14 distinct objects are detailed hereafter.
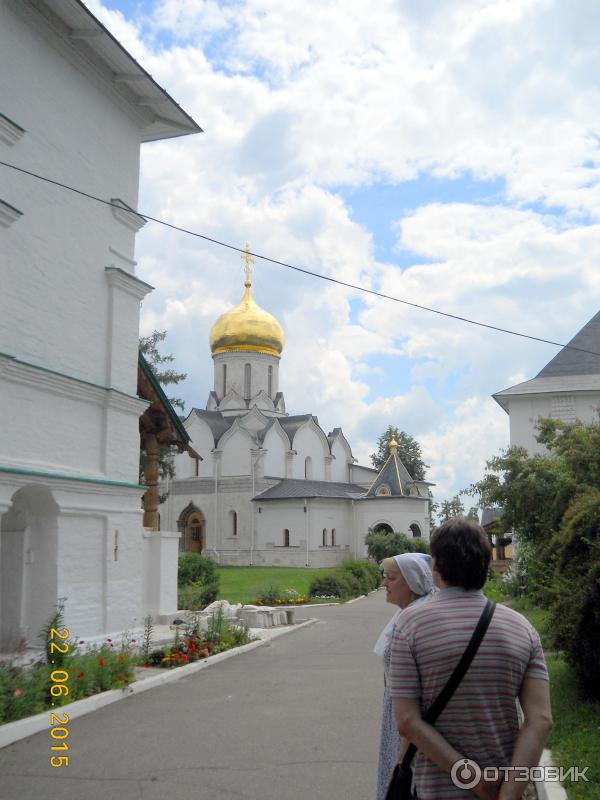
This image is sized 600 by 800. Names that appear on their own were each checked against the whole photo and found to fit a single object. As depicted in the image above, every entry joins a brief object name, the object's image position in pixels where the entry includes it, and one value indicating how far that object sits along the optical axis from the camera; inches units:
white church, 1847.9
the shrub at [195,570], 864.3
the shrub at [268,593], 923.4
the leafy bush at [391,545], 1664.6
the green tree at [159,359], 1413.6
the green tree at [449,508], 2527.3
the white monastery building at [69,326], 433.1
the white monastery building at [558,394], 1102.4
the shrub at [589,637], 287.3
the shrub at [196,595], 742.5
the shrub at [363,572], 1167.0
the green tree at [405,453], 2632.9
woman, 147.0
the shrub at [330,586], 1061.1
